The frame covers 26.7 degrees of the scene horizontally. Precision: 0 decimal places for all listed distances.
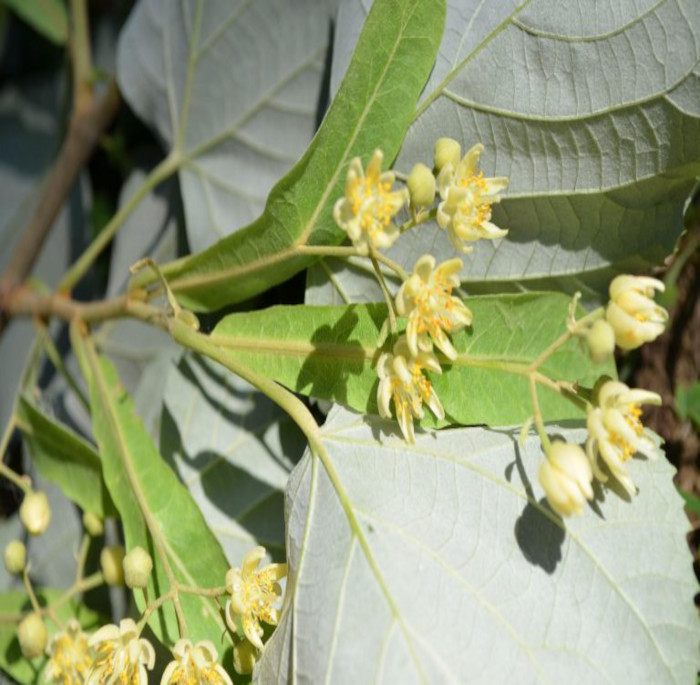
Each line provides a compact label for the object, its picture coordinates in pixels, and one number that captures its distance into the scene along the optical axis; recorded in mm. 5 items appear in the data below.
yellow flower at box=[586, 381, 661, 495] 226
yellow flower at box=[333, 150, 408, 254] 223
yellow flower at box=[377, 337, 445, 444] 231
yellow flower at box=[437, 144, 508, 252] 234
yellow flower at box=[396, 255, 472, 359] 227
